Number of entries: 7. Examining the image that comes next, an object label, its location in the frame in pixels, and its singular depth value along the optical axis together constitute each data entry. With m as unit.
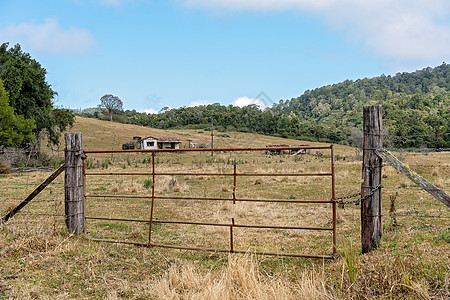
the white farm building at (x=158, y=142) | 62.28
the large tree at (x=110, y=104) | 101.12
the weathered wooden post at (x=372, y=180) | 4.67
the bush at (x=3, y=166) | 19.94
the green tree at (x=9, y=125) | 24.37
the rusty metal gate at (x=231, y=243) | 4.87
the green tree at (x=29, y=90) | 27.98
